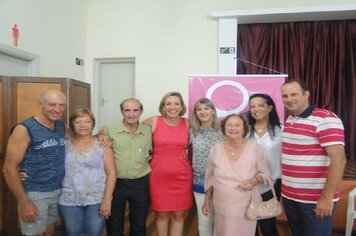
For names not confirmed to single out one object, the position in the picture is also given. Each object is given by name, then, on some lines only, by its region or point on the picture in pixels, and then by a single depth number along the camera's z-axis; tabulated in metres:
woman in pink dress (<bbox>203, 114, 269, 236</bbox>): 1.67
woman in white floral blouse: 1.96
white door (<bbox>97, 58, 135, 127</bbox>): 4.22
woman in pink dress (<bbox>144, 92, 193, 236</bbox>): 1.99
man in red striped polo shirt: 1.44
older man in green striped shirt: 1.92
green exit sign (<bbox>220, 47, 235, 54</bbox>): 3.72
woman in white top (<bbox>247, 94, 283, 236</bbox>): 1.89
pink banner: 2.77
